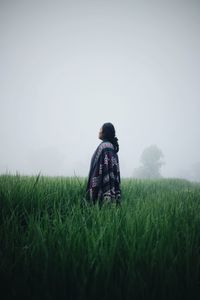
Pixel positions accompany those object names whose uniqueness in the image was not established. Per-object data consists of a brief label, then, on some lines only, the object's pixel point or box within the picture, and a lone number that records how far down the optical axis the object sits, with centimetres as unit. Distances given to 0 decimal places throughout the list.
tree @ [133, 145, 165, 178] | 4201
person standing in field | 427
